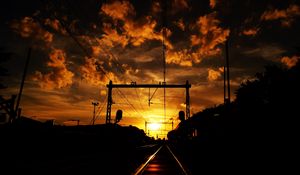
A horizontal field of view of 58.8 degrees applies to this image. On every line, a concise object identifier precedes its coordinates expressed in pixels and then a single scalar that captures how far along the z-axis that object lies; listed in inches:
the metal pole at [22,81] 1170.0
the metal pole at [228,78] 1218.4
